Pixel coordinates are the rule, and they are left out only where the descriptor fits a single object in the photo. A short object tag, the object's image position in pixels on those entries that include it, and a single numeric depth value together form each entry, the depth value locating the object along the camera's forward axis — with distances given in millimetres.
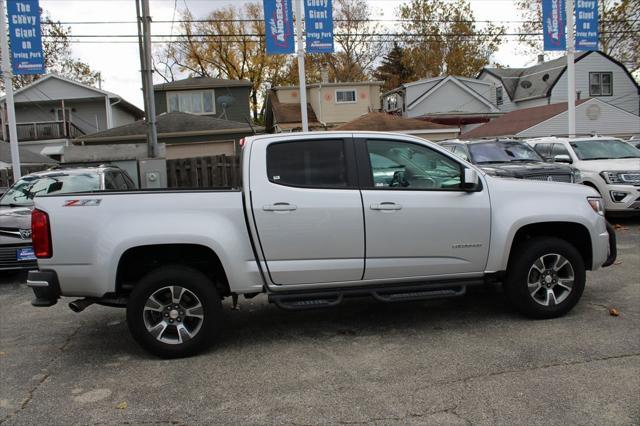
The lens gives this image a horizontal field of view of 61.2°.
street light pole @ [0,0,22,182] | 13227
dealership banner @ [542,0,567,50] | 17594
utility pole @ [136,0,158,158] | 12250
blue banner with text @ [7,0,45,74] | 13414
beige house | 34062
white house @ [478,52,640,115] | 35562
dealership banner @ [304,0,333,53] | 15859
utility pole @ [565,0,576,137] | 17278
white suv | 10750
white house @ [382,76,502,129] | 36969
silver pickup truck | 4555
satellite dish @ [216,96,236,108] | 30728
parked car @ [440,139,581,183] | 9930
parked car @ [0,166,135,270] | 7883
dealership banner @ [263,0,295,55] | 16031
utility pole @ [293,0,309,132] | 16219
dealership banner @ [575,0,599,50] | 17328
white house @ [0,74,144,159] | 32750
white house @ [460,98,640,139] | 26188
